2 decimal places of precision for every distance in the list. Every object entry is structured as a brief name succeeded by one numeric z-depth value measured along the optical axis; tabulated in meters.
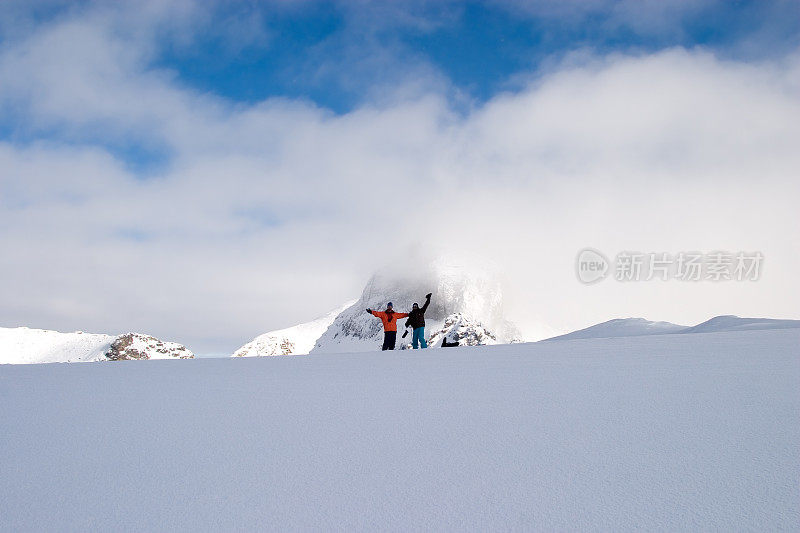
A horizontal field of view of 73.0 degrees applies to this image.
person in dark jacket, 17.00
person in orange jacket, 16.50
